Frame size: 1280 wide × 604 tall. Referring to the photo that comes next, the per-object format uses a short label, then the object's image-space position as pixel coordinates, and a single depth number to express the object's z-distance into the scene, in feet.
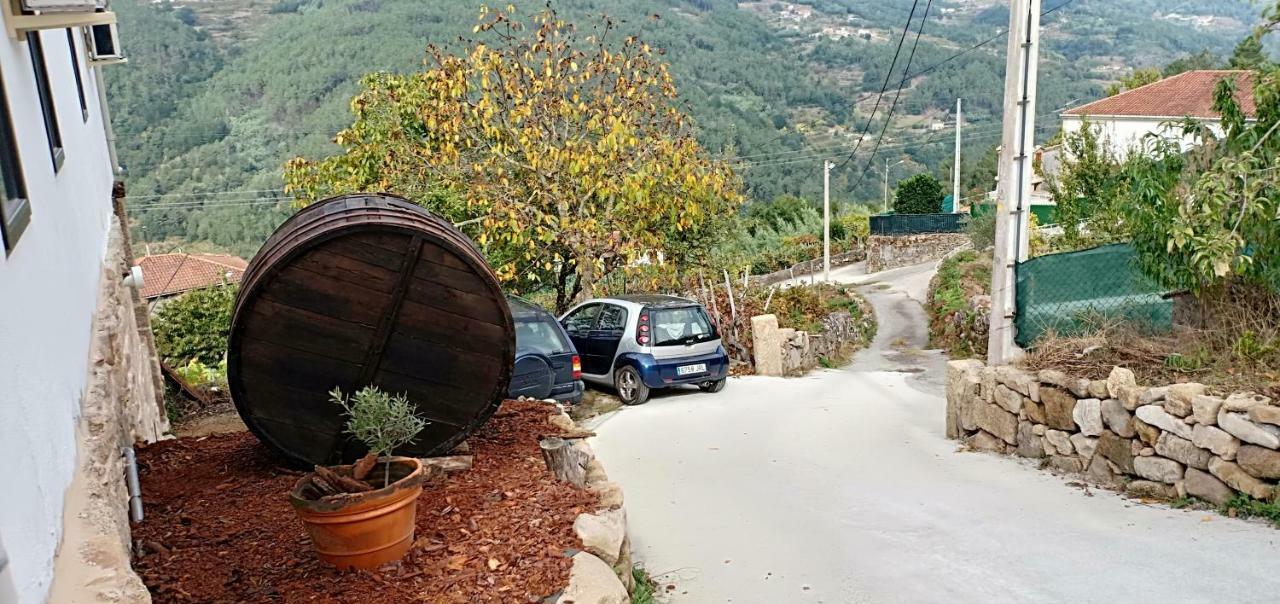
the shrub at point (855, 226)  145.59
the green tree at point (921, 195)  134.72
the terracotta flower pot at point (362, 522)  11.43
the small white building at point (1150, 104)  117.29
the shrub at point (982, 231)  89.51
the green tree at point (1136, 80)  152.05
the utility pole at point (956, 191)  135.85
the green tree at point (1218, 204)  20.20
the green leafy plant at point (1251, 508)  17.66
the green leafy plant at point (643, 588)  15.31
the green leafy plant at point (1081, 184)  53.88
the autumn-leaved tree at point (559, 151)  43.50
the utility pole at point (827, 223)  108.27
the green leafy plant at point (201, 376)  37.41
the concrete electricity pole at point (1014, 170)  26.78
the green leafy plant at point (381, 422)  12.39
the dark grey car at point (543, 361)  31.55
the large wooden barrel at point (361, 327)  14.71
